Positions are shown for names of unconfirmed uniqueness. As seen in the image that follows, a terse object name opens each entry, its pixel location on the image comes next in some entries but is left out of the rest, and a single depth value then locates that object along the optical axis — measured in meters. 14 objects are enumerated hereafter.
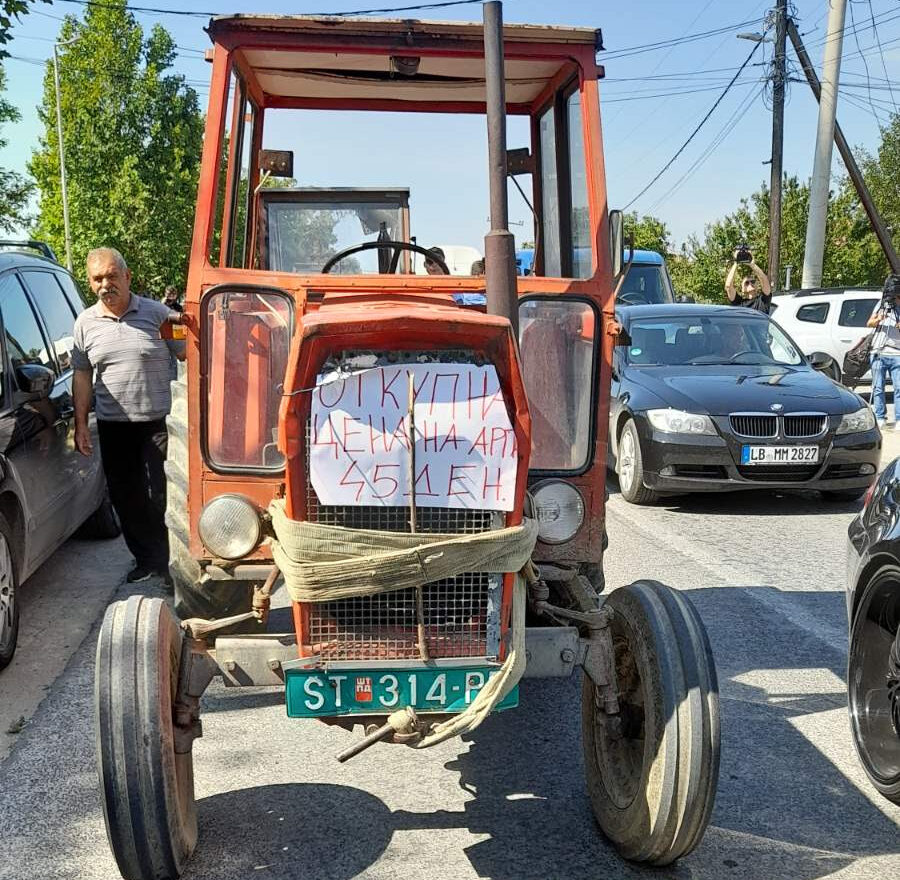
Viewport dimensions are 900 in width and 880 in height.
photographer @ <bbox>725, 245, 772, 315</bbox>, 14.54
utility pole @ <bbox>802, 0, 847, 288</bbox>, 19.77
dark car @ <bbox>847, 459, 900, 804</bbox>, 3.64
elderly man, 5.88
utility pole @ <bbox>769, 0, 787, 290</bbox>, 25.03
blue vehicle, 17.20
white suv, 18.09
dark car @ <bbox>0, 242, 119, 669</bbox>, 5.30
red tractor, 2.89
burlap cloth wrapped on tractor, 2.87
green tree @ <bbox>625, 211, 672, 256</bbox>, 50.59
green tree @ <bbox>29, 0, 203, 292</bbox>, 36.69
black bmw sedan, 8.40
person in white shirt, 13.01
